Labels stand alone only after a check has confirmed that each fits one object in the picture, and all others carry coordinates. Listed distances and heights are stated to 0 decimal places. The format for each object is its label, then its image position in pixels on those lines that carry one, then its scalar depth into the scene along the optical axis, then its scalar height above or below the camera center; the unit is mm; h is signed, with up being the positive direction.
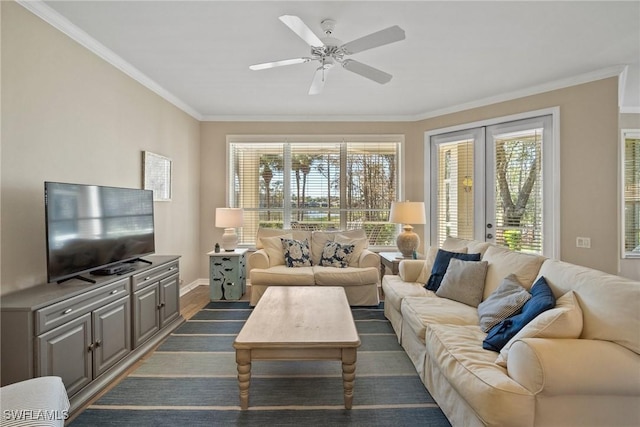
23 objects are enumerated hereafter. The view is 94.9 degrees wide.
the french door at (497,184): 3580 +318
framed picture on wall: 3359 +438
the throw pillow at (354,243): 4047 -487
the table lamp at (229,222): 4184 -171
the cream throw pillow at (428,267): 3143 -630
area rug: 1809 -1280
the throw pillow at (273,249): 4031 -548
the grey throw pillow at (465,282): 2525 -657
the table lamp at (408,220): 3918 -153
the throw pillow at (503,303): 1927 -650
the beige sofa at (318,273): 3646 -800
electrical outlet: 3240 -390
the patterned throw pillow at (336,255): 3980 -628
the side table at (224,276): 4031 -910
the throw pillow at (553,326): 1479 -605
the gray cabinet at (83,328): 1650 -796
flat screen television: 1955 -136
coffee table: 1839 -827
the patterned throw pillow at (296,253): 3980 -606
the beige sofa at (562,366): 1332 -795
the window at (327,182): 4852 +448
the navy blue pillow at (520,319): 1684 -664
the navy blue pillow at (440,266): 2875 -583
